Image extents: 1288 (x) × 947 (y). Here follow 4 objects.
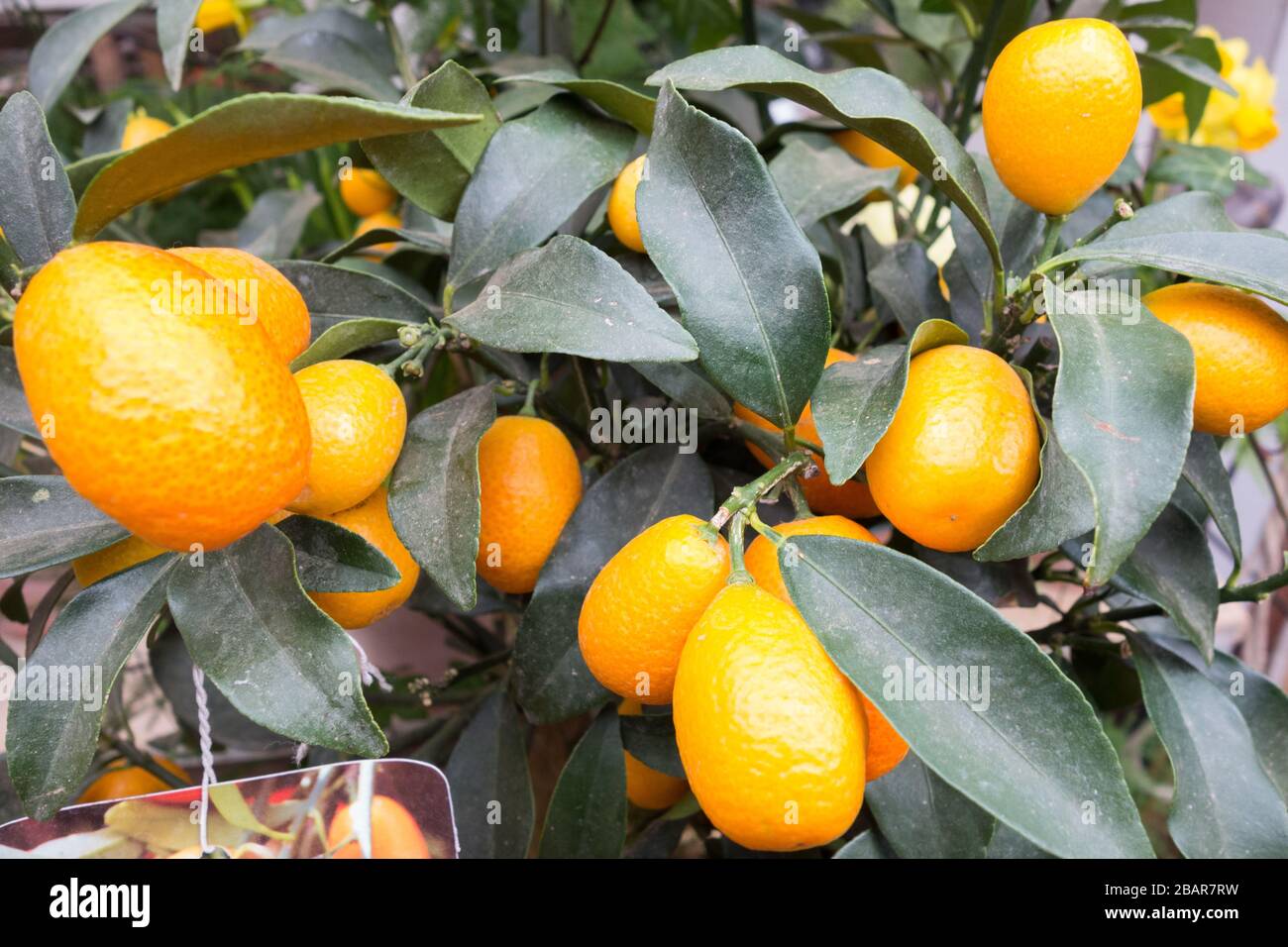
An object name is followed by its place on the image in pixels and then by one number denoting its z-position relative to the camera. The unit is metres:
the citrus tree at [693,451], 0.31
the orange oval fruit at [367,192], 0.73
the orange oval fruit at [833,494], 0.46
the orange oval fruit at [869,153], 0.62
